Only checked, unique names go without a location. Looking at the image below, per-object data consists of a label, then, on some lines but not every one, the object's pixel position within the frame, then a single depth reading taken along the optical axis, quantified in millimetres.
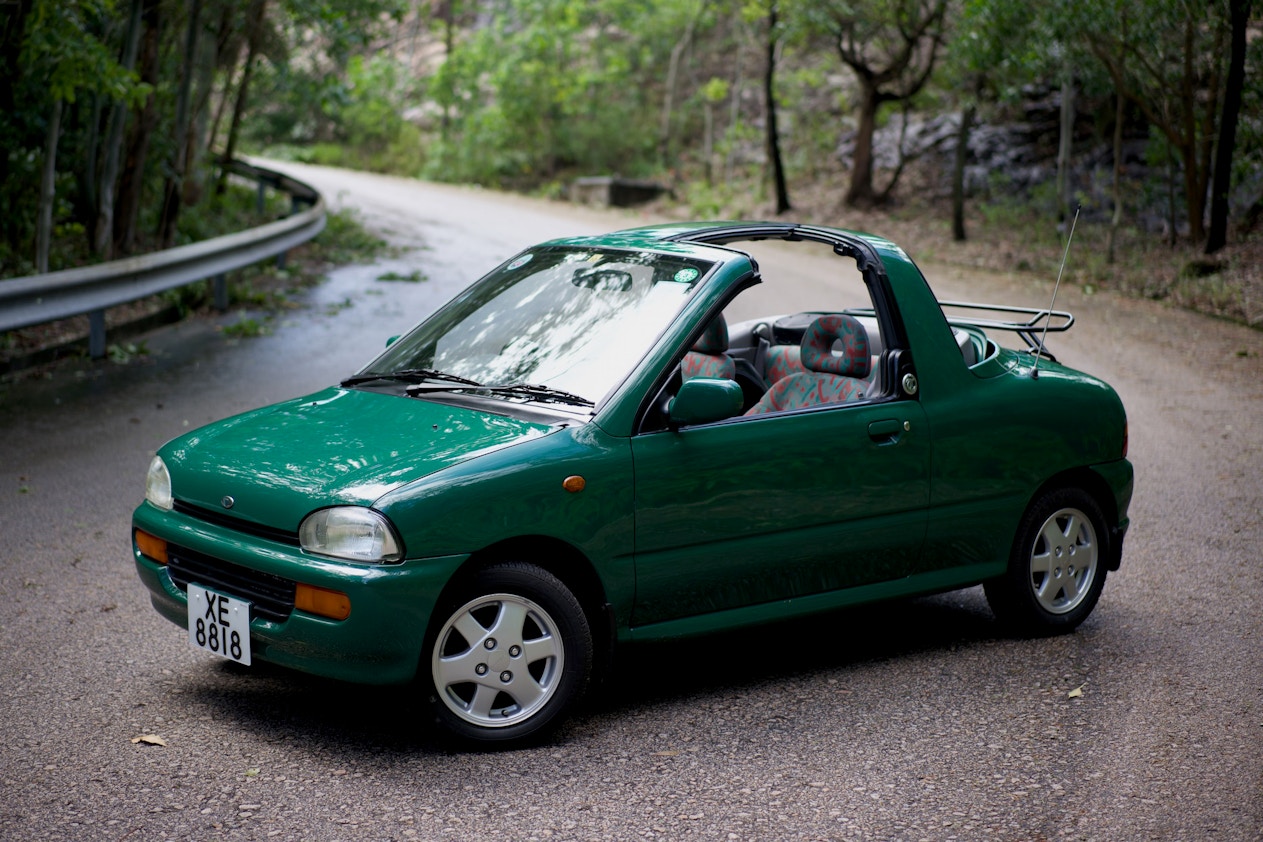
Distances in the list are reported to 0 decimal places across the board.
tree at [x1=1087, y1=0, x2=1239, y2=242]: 18844
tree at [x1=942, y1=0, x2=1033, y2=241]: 22031
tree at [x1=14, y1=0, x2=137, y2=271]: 10648
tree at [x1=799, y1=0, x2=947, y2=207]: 26078
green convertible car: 4207
